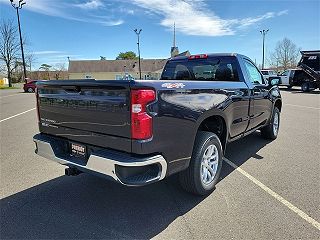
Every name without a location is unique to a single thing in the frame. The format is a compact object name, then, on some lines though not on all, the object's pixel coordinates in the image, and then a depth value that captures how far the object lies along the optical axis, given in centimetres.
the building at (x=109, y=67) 7462
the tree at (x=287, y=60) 6431
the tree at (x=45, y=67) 9024
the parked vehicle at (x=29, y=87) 3044
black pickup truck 277
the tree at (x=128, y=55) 10394
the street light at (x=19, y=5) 3171
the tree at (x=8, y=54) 4684
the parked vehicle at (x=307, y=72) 2250
